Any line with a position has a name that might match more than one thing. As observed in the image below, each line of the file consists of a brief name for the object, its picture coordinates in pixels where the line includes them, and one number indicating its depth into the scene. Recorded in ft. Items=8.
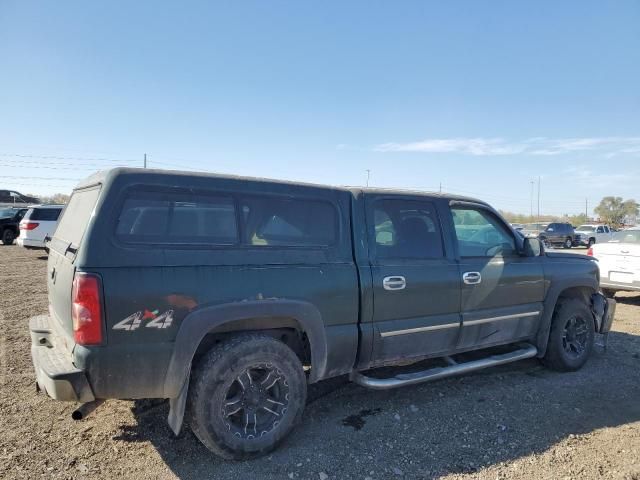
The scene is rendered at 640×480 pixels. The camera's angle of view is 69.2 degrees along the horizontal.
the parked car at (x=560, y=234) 97.19
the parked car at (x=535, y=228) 98.45
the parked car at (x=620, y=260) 28.19
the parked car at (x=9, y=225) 68.18
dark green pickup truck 9.18
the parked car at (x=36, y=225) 50.39
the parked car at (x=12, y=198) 129.12
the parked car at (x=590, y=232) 104.15
